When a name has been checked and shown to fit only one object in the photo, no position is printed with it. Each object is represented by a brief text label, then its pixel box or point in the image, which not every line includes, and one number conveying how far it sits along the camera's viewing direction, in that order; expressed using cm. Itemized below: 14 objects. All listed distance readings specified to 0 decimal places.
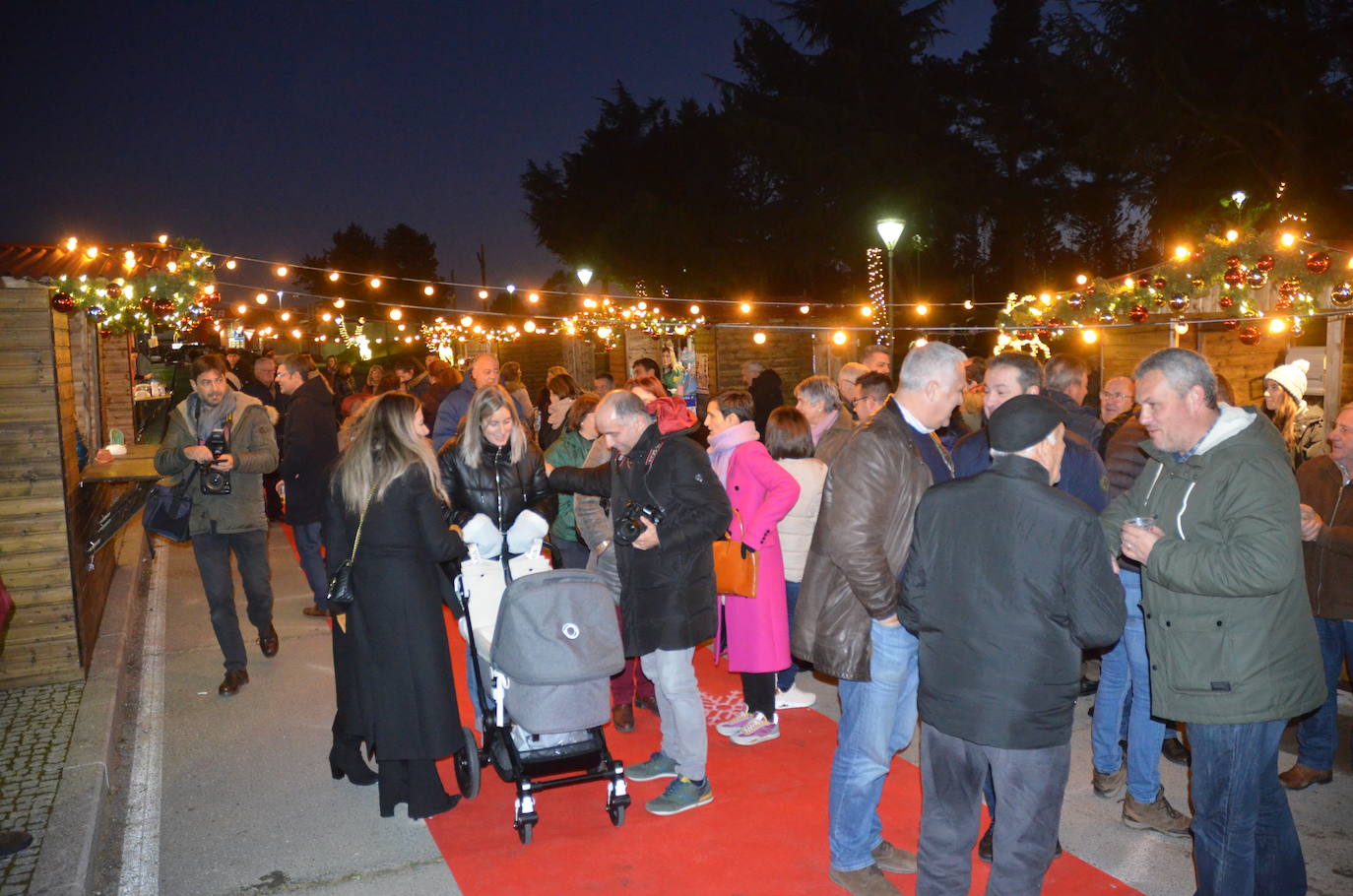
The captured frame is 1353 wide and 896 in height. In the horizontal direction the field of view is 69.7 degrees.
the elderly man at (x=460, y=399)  809
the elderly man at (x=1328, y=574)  459
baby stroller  418
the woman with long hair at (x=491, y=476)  482
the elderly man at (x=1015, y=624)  288
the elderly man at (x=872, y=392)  605
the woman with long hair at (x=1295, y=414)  659
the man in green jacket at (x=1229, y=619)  309
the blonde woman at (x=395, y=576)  432
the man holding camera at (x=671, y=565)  442
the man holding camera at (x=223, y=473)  614
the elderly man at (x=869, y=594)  354
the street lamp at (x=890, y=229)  1221
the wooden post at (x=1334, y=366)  913
